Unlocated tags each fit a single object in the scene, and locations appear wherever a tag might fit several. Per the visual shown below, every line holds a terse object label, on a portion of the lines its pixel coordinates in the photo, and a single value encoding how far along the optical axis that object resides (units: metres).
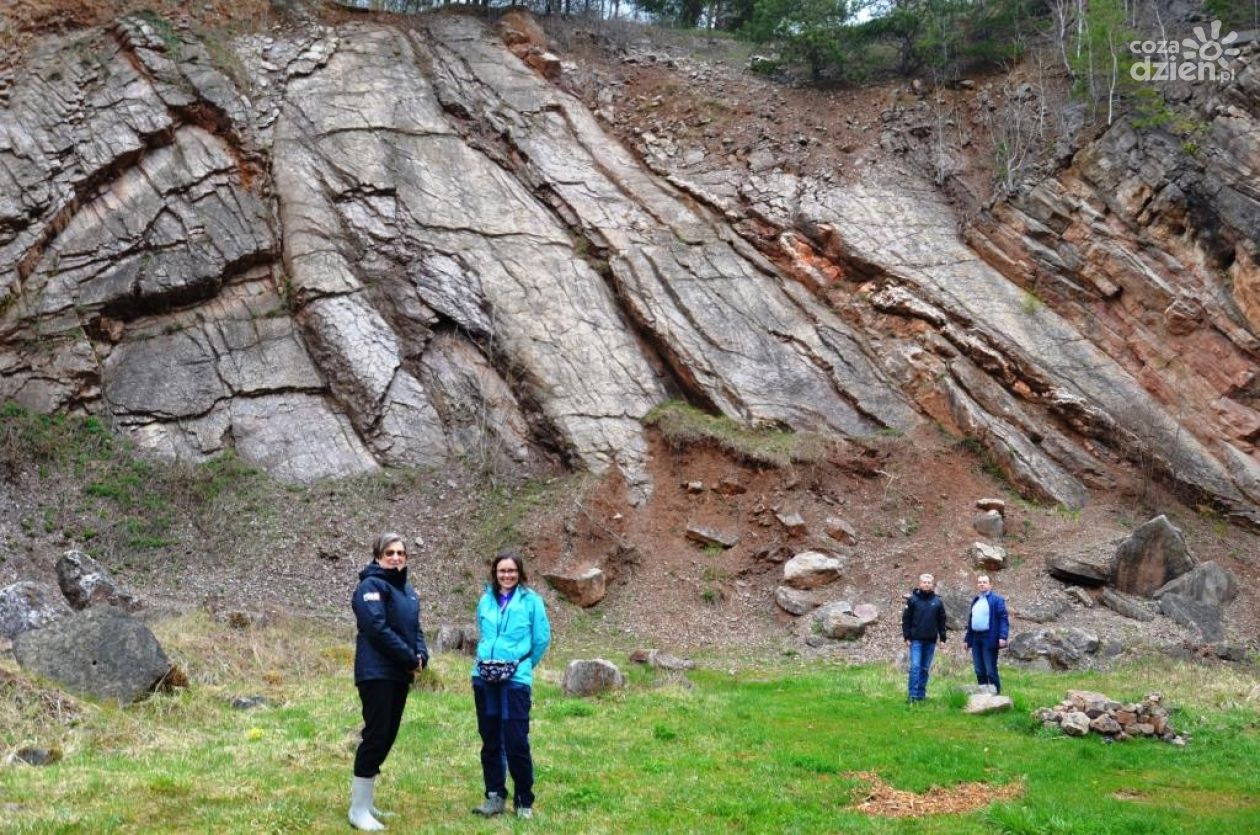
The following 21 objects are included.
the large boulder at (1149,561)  18.36
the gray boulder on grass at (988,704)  10.97
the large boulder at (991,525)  20.16
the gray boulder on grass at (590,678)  11.98
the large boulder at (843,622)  17.41
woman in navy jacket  5.93
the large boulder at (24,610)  11.87
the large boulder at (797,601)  18.59
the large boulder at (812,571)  19.16
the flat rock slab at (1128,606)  17.36
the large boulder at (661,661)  14.71
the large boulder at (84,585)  14.84
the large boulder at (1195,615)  17.02
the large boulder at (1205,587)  17.89
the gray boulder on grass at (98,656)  9.12
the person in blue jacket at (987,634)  12.15
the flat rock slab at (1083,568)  18.48
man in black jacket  11.94
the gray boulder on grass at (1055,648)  15.38
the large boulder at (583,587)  18.94
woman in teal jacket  6.37
